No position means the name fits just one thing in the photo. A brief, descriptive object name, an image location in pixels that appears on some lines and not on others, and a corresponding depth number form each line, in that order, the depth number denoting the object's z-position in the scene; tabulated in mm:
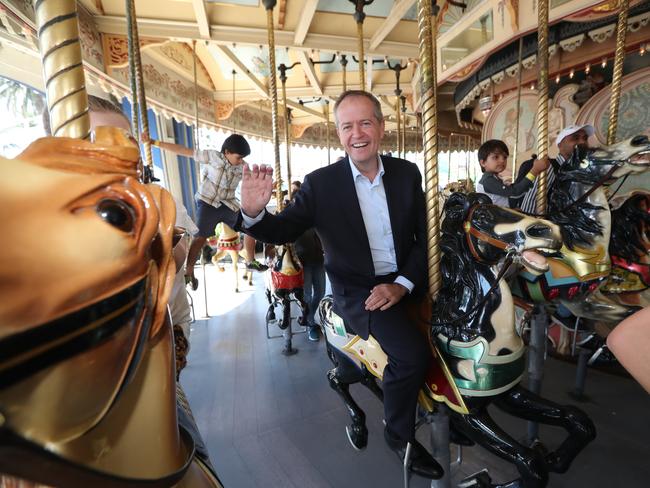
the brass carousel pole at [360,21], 2382
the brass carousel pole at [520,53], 3305
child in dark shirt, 2709
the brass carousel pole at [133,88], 1342
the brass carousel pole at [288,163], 3381
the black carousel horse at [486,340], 1099
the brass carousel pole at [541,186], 1880
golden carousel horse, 252
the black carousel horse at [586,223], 1569
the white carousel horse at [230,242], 5234
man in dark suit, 1268
